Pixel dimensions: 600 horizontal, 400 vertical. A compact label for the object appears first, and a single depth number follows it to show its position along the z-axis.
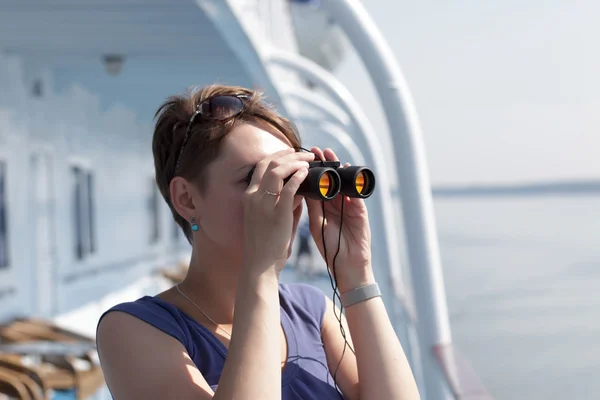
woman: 1.25
